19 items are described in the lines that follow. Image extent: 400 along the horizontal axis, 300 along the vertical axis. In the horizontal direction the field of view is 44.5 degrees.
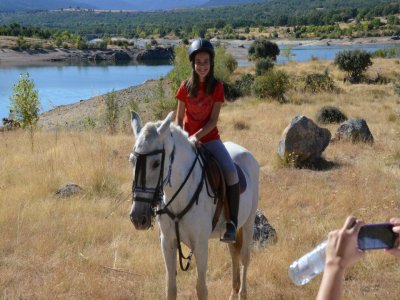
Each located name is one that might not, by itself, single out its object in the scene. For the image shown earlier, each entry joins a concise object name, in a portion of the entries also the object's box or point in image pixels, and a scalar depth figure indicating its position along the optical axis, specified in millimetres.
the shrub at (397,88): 22594
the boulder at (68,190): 8305
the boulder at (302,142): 11141
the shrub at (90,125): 16931
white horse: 3670
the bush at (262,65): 33688
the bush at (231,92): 27750
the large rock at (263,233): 6441
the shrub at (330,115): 17047
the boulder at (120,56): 80125
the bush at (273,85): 24125
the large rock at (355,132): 13125
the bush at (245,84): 27844
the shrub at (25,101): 13594
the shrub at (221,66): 29547
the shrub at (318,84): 26391
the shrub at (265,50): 53062
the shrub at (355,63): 31766
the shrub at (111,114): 15914
